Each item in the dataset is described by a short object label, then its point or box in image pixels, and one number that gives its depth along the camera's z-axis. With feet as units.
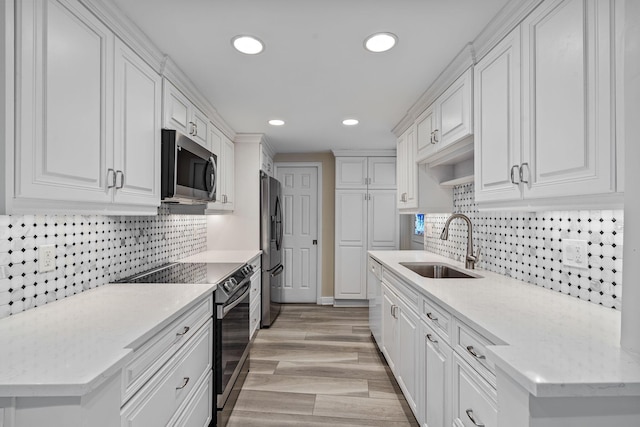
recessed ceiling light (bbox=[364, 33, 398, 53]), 5.48
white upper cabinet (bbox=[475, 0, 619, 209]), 3.36
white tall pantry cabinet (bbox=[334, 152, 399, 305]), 15.01
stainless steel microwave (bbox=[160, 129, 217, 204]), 6.35
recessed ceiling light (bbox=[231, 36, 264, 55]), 5.60
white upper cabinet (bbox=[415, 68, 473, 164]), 6.24
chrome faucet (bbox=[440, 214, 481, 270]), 7.42
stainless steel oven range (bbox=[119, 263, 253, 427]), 6.37
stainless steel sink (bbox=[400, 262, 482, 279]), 8.38
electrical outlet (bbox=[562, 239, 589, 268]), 4.66
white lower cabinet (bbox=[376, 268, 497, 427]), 3.92
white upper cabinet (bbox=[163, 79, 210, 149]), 6.68
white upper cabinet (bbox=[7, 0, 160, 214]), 3.44
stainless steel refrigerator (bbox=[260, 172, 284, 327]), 12.08
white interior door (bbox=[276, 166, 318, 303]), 15.76
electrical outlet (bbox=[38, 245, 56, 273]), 4.59
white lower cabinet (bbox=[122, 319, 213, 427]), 3.70
